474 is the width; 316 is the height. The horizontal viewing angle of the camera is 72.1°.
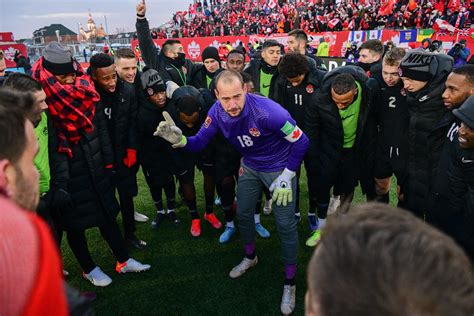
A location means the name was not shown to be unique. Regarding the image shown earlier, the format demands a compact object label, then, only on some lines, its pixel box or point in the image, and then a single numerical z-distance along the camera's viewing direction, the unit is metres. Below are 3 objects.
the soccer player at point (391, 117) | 3.35
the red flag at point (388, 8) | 14.89
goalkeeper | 2.64
